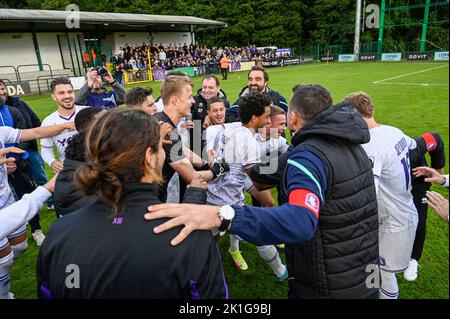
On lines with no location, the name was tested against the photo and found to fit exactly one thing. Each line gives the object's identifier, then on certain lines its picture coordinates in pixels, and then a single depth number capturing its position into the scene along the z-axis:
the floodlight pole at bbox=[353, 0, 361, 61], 34.34
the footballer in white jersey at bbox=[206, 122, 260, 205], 3.31
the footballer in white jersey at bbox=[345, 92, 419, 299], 2.82
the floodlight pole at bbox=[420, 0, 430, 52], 28.98
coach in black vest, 1.68
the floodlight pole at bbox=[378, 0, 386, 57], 32.03
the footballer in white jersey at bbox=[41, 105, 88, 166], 4.42
